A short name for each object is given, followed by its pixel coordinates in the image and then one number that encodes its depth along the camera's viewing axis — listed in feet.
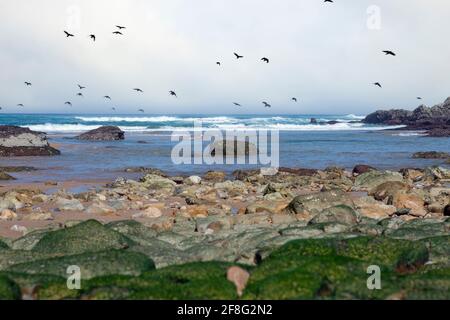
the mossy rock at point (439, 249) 33.12
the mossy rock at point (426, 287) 25.63
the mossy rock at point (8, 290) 26.09
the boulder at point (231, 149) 114.62
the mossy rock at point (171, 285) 26.20
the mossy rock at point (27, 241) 38.60
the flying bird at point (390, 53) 67.87
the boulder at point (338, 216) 44.73
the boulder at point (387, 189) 63.77
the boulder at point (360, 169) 88.94
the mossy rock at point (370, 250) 31.01
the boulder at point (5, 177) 79.10
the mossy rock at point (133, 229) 42.29
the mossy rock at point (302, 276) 26.02
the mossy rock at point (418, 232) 39.40
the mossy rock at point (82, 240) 35.40
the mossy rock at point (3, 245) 37.01
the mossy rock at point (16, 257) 32.71
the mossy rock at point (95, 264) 29.91
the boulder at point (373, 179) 74.74
